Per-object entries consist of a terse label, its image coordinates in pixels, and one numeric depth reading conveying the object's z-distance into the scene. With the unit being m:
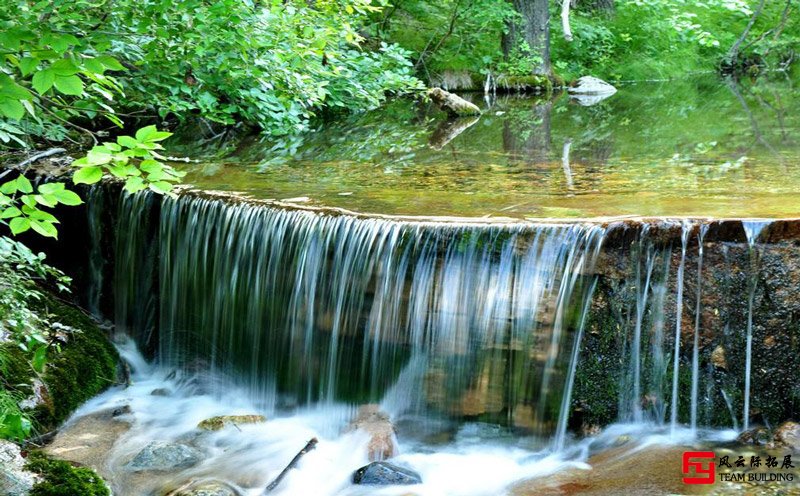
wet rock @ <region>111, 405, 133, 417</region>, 5.70
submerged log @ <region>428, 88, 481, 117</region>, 13.51
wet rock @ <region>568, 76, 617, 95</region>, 17.67
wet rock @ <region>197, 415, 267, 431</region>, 5.47
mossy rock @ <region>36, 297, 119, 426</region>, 5.52
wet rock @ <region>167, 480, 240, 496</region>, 4.49
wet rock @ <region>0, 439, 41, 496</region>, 3.89
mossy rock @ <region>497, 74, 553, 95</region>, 17.80
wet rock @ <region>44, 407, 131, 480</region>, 4.99
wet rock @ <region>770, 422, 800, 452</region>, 4.55
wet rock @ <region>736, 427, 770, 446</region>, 4.66
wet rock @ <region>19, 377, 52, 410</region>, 5.25
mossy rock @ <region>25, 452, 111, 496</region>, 3.99
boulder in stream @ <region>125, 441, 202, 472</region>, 4.89
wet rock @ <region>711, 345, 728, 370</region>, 4.89
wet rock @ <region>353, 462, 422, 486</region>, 4.63
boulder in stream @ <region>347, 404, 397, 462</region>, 4.99
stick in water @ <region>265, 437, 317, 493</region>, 4.69
